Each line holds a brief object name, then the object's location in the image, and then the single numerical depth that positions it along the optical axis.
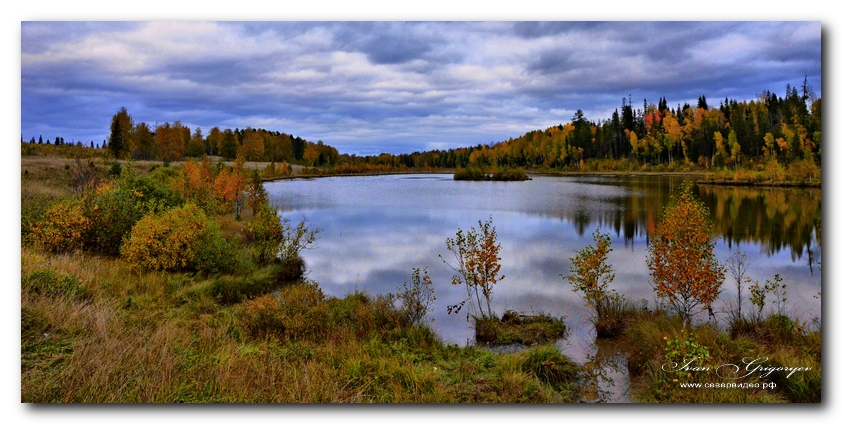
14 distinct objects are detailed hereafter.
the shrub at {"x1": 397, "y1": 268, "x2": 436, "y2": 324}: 10.30
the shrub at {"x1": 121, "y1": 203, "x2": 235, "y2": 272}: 11.68
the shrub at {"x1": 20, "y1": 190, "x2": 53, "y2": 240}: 11.46
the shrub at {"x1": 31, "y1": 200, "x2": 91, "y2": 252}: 11.41
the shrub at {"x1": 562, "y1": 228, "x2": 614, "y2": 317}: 10.30
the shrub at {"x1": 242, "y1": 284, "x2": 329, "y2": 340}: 8.65
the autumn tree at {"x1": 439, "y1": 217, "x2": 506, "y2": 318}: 10.87
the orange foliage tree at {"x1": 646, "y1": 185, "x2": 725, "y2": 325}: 9.31
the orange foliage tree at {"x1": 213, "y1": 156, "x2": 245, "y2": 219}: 28.02
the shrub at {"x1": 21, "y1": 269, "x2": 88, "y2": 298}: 8.05
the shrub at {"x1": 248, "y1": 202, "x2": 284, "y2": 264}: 16.02
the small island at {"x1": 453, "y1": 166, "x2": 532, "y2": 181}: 65.75
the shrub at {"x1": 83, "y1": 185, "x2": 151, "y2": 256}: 12.84
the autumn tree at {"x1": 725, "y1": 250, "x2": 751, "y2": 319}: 12.12
